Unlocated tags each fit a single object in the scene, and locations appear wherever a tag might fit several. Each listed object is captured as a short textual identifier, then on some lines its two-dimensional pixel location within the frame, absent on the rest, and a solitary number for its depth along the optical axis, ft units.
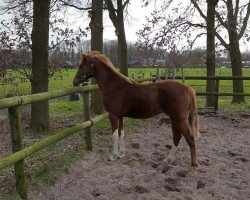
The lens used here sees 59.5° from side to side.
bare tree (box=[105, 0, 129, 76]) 26.95
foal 11.01
